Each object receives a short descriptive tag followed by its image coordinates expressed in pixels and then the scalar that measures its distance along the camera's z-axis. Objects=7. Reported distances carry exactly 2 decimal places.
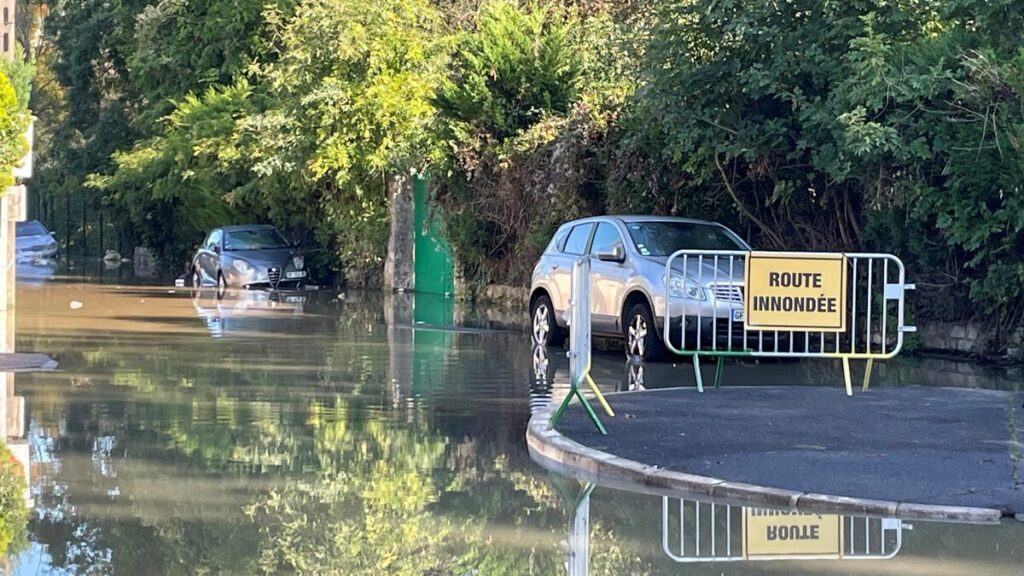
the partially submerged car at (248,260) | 37.41
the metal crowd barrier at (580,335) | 11.48
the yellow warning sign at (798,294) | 13.88
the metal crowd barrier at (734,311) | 14.92
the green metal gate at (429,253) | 34.25
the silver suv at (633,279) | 17.66
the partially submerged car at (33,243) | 57.75
